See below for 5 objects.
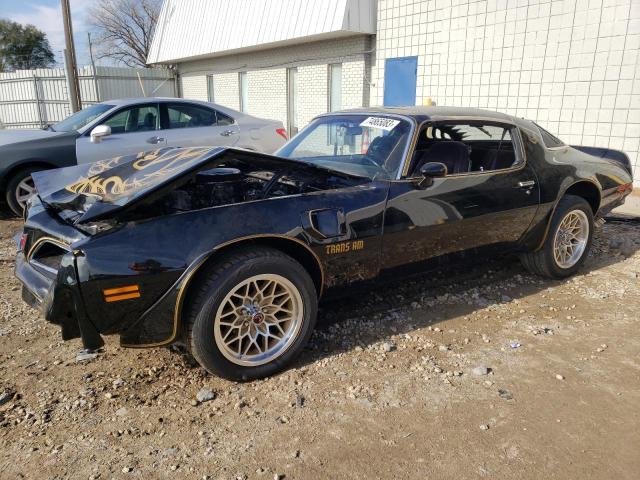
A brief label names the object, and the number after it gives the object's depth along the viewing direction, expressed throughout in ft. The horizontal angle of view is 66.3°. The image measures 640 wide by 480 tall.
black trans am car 8.38
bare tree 138.21
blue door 34.50
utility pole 46.09
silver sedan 21.17
